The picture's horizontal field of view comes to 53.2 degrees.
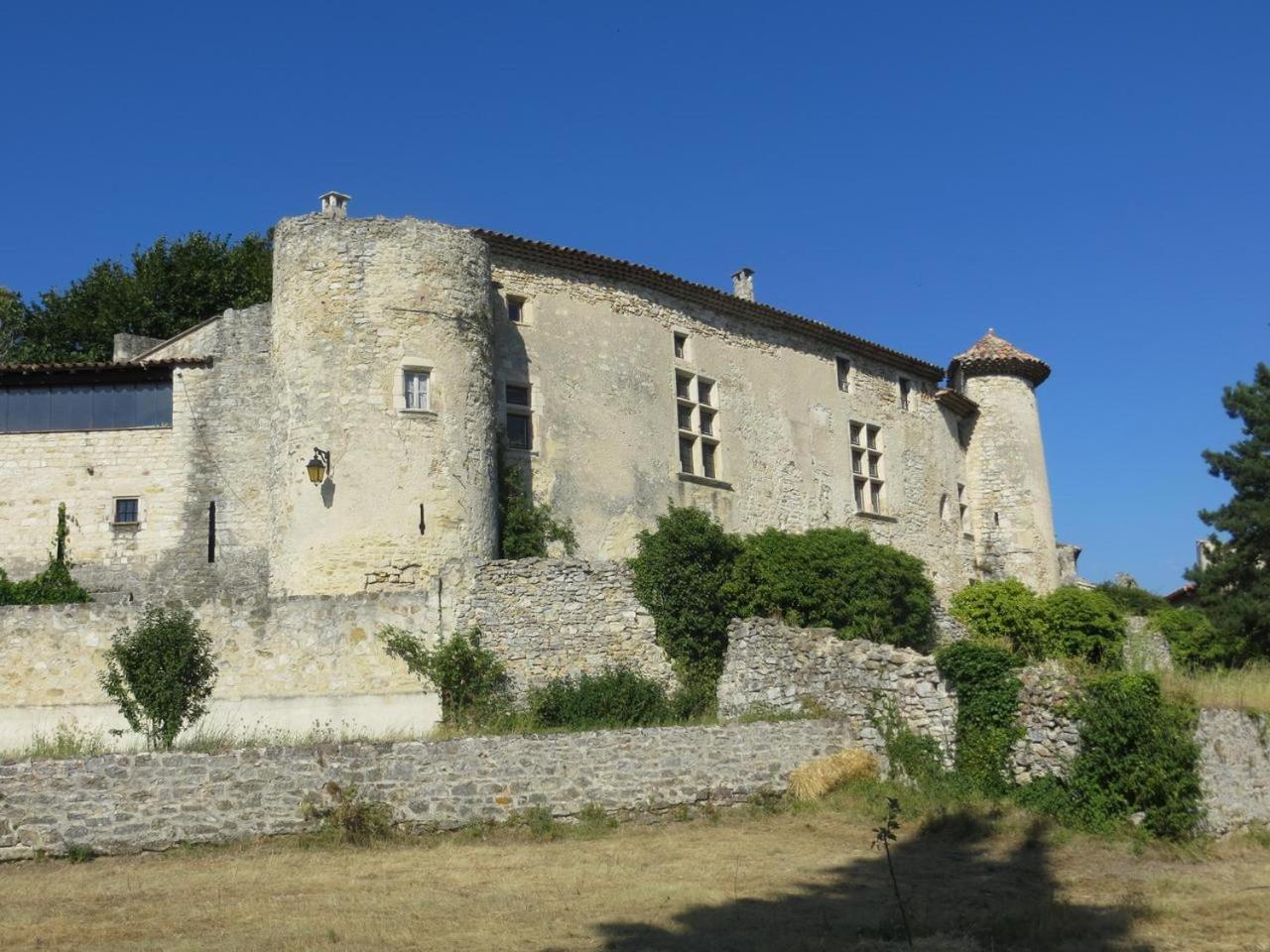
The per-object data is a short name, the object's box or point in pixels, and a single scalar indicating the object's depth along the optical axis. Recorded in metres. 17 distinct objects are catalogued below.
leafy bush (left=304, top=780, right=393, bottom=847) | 14.63
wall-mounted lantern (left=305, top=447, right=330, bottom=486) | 21.62
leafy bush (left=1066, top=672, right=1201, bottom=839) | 15.55
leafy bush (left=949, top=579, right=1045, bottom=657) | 29.42
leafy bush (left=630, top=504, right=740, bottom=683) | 20.98
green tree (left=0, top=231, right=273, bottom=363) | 38.09
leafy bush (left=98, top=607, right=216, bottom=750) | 19.02
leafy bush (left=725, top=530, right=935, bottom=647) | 22.39
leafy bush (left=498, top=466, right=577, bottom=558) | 23.86
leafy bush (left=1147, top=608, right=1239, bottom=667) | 29.59
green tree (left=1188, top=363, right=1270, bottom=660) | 31.84
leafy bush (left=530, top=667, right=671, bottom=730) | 19.22
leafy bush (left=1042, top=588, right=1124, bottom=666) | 28.36
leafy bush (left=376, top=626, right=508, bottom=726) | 19.97
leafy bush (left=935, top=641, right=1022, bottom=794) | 16.62
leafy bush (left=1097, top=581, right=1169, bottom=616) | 34.56
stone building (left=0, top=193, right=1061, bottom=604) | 21.94
